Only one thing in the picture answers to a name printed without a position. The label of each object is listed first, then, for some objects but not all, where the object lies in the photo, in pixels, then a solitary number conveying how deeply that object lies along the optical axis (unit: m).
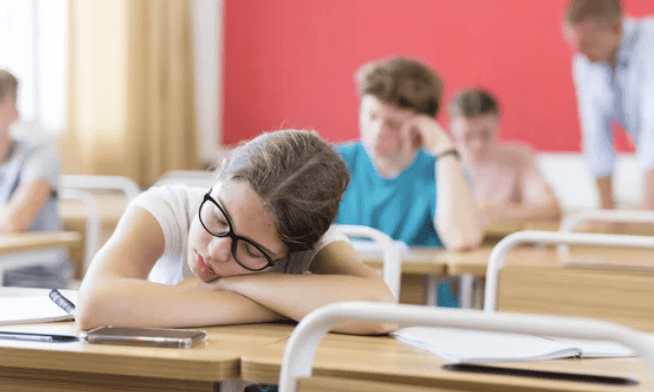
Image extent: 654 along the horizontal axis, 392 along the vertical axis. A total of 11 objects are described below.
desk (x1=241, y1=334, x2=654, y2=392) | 2.17
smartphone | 2.38
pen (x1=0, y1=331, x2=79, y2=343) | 2.40
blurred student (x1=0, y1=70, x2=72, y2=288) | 3.77
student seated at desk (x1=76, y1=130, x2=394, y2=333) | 2.50
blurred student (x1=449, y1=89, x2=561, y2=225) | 4.69
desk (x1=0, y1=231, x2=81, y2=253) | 3.43
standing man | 4.12
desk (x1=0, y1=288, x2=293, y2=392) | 2.32
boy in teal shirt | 3.54
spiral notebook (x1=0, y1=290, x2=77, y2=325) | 2.51
